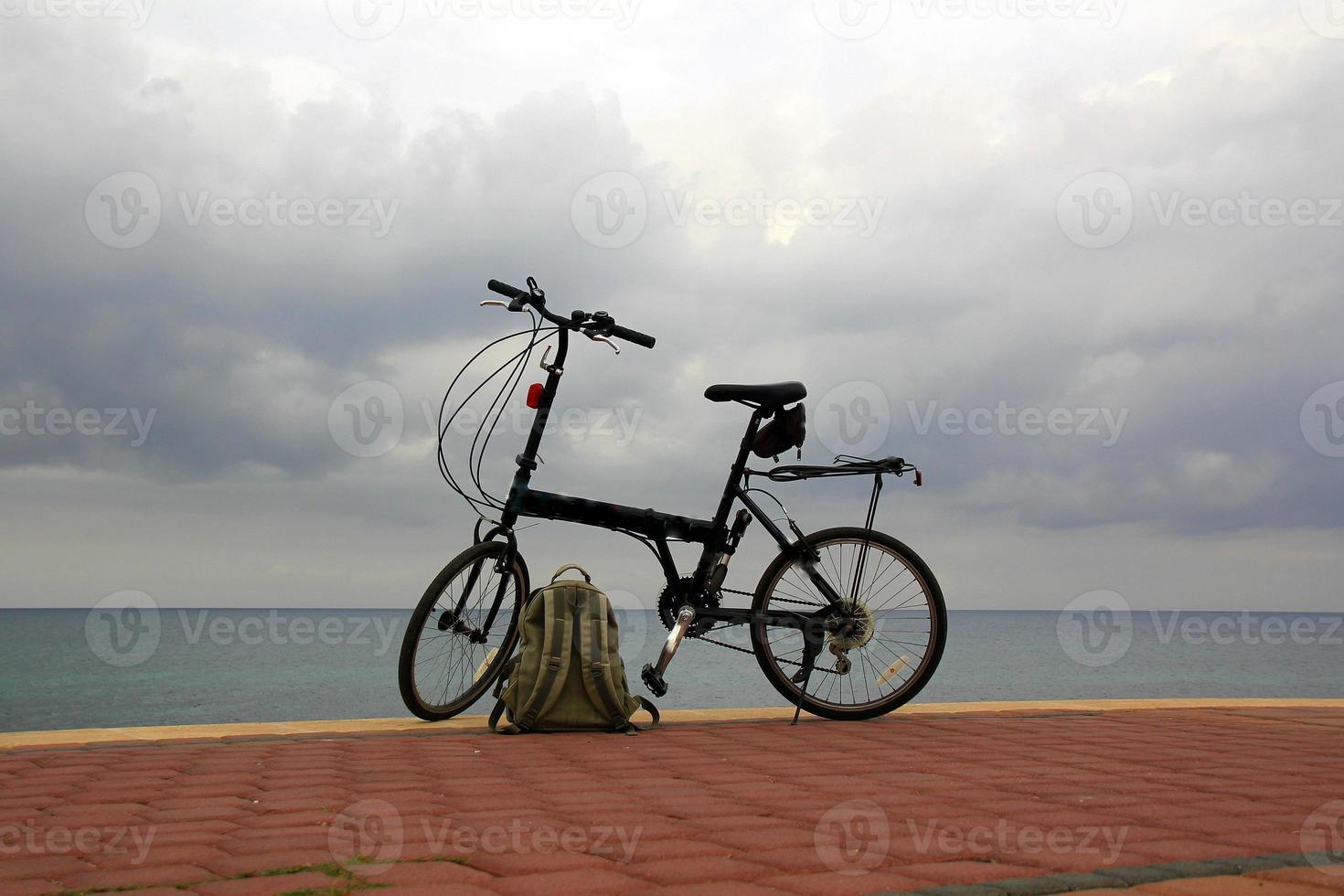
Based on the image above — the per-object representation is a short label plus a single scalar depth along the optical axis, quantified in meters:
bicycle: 4.79
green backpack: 4.29
